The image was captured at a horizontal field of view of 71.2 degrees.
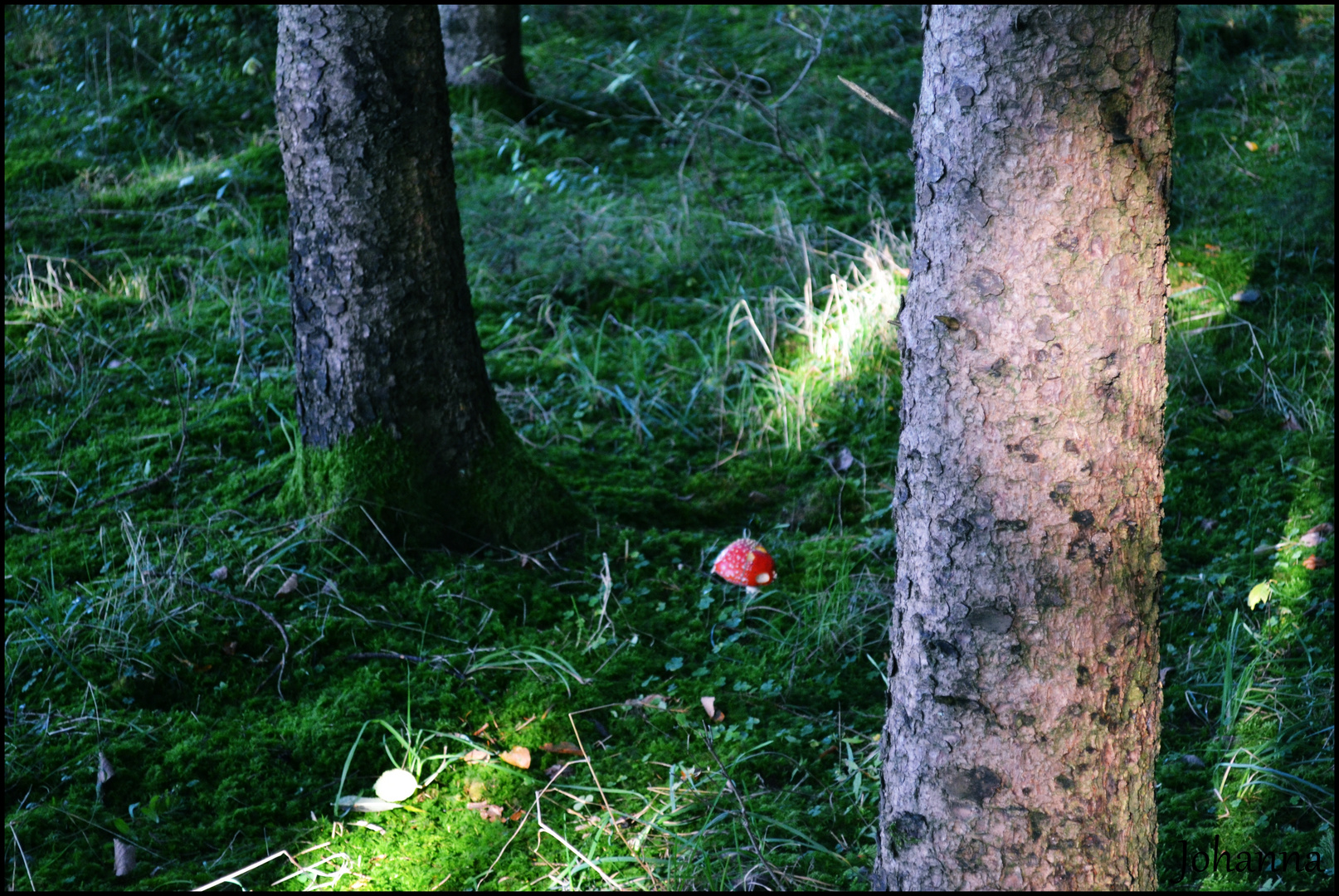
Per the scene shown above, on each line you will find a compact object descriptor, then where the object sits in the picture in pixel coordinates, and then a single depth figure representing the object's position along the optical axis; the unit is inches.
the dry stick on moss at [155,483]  141.2
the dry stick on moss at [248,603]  114.8
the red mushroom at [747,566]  128.4
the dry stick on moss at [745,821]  85.0
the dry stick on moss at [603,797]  87.5
